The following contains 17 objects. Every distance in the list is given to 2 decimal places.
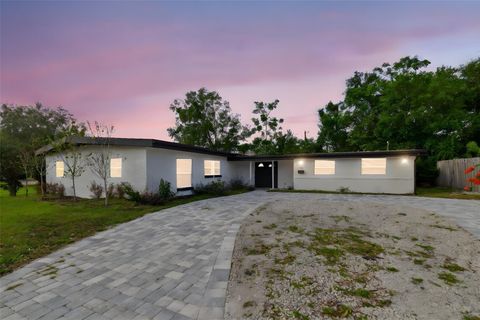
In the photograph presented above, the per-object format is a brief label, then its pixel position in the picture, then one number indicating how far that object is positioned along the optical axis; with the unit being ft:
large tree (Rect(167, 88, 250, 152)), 76.18
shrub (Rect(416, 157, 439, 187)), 46.39
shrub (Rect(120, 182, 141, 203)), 26.33
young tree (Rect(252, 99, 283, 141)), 79.20
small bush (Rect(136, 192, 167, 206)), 26.82
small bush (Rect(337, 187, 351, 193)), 39.88
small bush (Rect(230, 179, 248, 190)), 48.29
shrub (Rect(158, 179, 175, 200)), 28.94
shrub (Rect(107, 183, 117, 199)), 30.71
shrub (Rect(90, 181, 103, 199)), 31.94
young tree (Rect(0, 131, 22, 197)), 39.54
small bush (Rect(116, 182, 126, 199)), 29.99
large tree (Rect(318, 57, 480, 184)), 50.55
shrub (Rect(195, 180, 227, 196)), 36.88
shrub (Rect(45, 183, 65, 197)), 35.14
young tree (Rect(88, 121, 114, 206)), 27.97
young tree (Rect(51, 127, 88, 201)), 30.35
